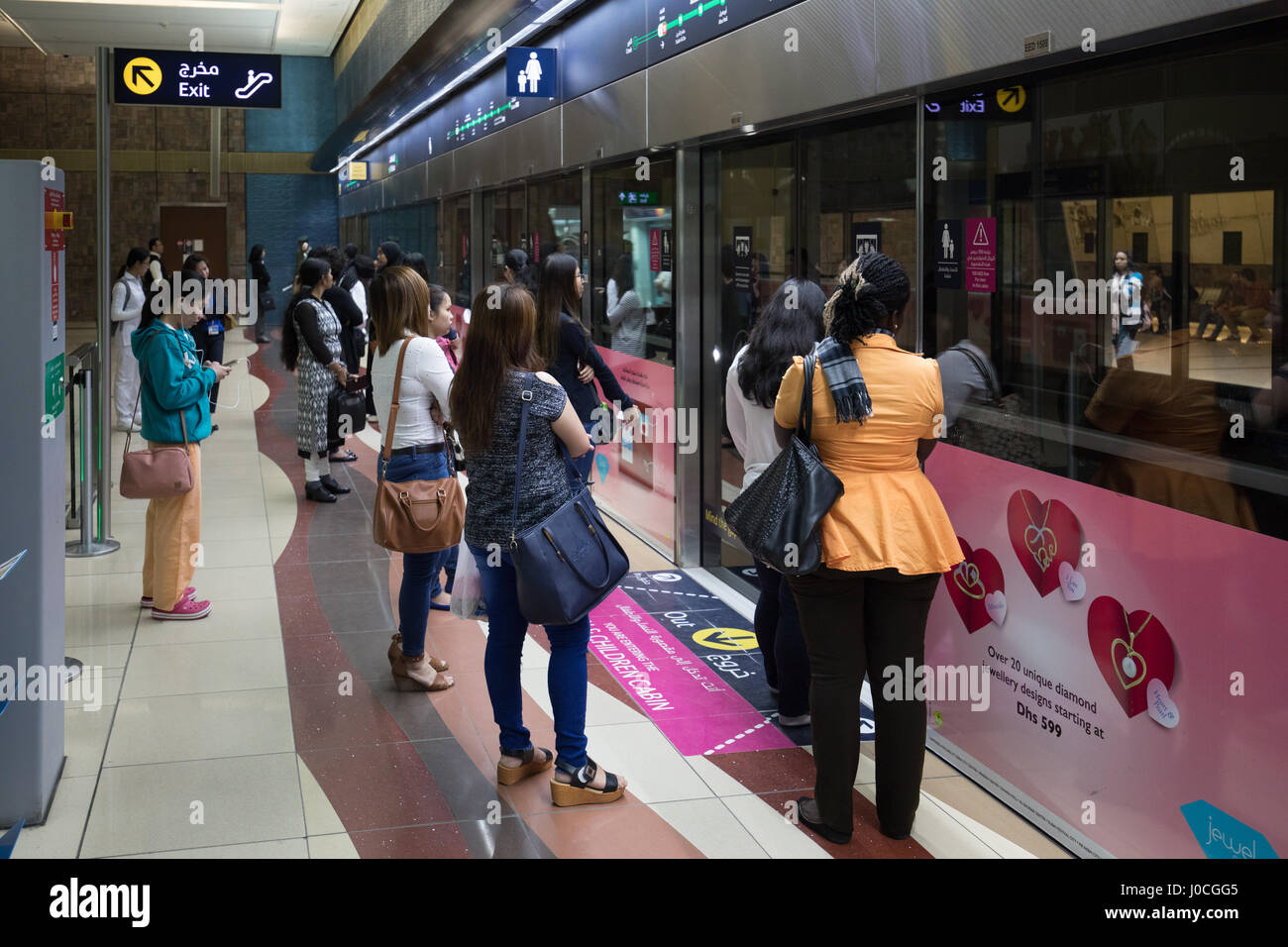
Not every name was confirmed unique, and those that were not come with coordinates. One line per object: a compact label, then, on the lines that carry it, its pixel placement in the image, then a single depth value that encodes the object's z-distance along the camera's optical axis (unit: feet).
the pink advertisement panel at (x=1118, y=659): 8.77
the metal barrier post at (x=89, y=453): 21.44
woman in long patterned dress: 26.02
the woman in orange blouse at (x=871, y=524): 10.25
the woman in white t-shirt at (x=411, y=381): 14.14
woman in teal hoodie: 16.65
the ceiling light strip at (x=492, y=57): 26.22
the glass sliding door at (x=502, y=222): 33.37
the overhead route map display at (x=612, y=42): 18.40
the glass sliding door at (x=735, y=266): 17.85
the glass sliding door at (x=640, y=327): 22.11
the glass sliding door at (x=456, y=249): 41.68
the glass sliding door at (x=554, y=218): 27.84
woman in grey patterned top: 11.20
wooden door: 80.23
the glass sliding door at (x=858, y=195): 13.88
